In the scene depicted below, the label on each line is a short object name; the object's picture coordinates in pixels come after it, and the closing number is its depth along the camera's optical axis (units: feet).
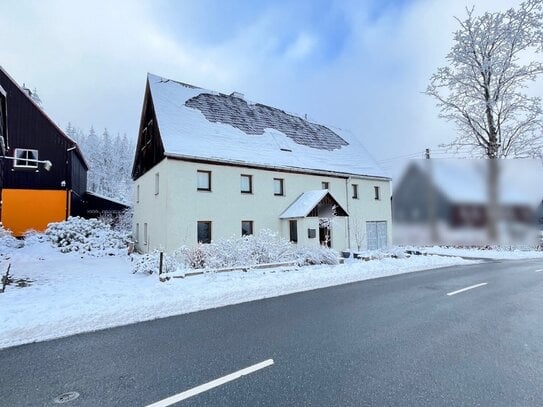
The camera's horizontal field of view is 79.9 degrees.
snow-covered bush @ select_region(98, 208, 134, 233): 94.79
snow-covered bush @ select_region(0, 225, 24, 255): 58.08
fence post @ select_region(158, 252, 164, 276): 35.09
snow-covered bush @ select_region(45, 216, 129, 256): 60.59
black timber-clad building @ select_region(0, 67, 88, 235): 70.03
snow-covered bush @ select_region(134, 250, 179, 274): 37.32
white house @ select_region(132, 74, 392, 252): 51.70
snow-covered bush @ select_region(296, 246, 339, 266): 46.34
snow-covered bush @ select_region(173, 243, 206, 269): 39.11
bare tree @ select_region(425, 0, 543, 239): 74.90
